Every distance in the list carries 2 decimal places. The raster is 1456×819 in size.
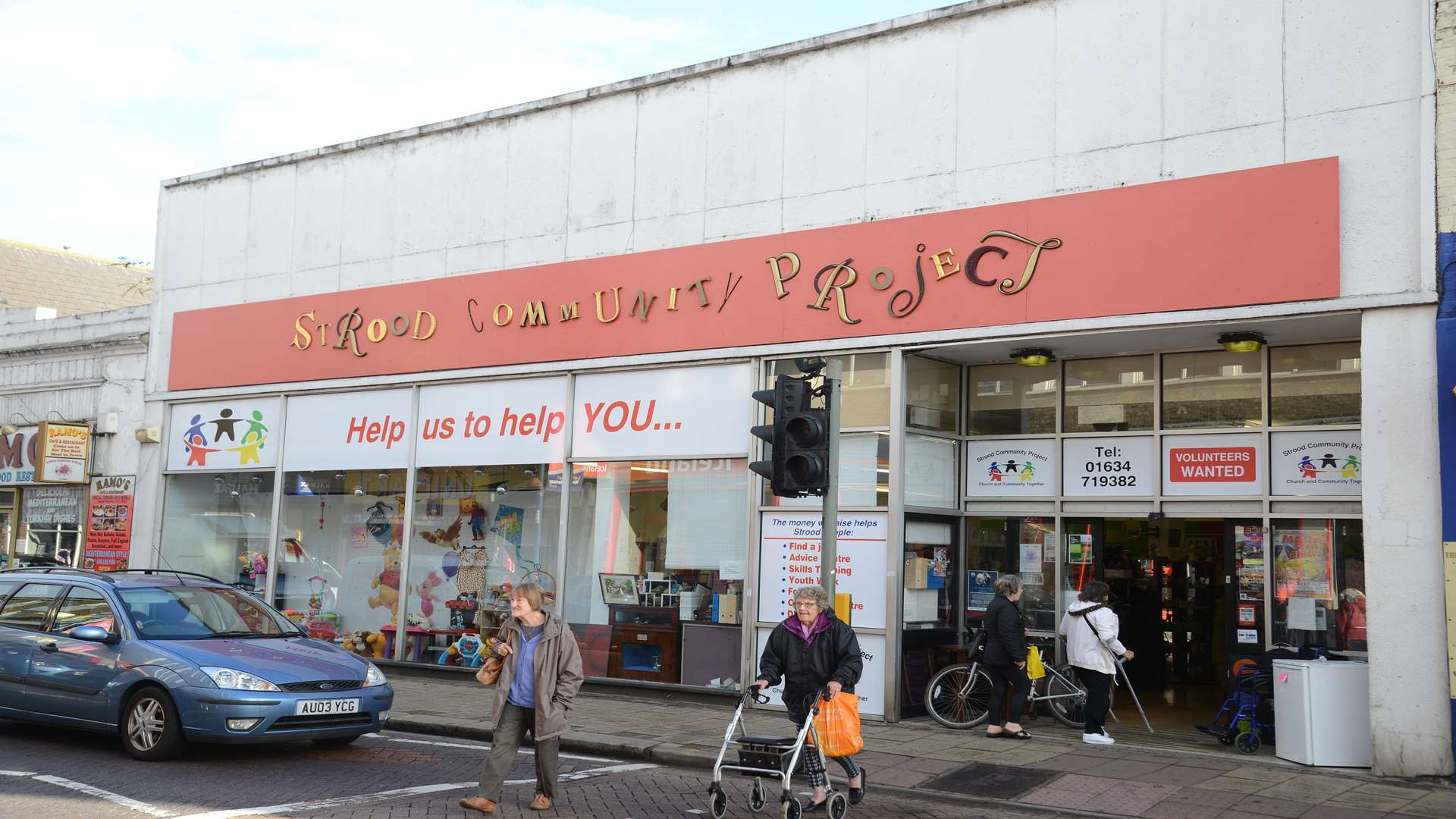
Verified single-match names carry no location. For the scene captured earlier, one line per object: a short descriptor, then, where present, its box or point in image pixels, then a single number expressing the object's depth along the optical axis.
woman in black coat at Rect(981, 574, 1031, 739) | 11.95
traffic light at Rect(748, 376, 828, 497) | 9.60
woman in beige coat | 8.26
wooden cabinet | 14.45
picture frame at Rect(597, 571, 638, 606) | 14.93
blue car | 9.52
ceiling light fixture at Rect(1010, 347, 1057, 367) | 13.11
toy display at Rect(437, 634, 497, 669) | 15.99
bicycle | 12.58
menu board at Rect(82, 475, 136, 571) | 19.77
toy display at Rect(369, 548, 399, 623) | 17.05
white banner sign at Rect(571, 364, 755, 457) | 14.09
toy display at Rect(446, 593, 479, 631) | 16.30
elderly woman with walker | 8.37
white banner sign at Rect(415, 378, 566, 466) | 15.70
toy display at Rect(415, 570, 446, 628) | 16.66
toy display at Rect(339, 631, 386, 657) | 17.05
